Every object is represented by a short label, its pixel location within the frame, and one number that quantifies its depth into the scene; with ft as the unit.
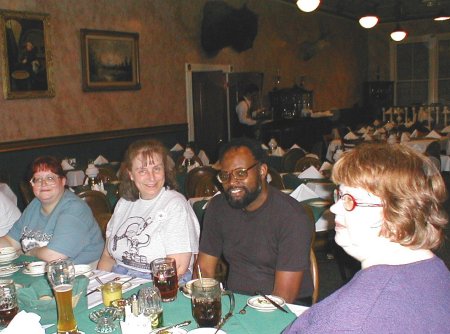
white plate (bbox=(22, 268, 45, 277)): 8.44
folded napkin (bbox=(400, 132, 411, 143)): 28.58
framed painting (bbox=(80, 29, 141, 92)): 26.27
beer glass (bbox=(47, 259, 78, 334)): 6.02
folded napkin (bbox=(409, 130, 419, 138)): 31.20
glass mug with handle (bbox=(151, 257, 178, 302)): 6.95
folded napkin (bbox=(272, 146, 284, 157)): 25.13
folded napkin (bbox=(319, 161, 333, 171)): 19.47
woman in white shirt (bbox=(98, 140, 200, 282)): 8.87
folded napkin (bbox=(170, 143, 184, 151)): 28.25
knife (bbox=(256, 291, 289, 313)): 6.35
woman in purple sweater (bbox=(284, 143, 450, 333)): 3.78
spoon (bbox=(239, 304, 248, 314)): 6.42
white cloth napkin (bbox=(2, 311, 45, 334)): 5.23
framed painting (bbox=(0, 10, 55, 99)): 22.72
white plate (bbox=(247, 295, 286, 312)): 6.43
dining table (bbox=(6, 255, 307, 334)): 6.05
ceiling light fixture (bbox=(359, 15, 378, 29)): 33.40
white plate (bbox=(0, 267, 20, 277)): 8.53
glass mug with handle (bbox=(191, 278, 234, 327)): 6.12
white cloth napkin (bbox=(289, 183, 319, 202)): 14.42
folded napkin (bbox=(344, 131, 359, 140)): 32.48
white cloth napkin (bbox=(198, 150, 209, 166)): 26.19
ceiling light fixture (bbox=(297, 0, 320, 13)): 25.36
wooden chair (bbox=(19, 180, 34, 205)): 17.07
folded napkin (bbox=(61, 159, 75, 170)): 22.15
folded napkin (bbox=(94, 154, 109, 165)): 24.31
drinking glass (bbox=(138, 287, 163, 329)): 5.96
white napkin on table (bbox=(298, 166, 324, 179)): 17.42
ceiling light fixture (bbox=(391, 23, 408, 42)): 37.77
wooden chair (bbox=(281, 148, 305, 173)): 22.25
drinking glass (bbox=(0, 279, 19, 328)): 6.42
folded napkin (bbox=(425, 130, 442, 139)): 30.15
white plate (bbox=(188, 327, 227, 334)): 5.85
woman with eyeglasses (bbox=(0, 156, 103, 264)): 9.18
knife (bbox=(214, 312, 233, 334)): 6.07
